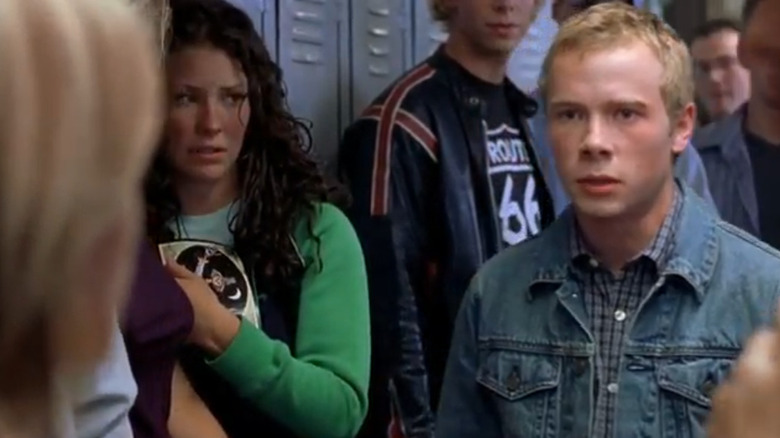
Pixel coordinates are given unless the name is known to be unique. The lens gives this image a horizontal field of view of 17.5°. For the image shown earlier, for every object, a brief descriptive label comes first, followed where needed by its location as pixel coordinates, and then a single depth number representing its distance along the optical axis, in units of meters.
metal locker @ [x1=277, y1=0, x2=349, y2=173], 4.45
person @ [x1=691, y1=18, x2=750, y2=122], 6.44
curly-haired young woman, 3.27
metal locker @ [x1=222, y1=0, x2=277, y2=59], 4.32
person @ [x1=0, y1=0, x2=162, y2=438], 1.27
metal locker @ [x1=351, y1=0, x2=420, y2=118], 4.72
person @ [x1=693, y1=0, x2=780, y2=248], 4.08
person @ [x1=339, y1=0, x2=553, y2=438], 3.99
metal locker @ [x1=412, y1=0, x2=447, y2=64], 4.95
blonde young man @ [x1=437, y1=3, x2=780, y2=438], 2.78
